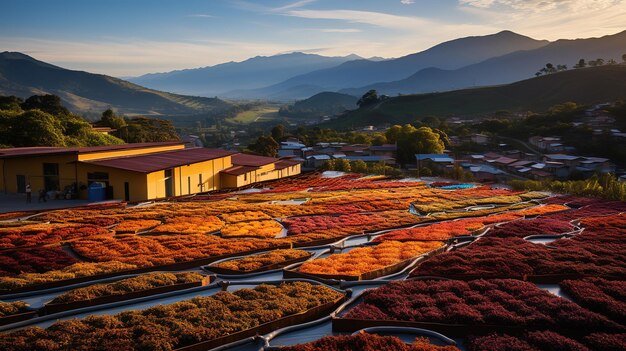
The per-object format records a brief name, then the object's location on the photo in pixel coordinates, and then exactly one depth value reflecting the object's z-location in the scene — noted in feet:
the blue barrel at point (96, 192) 130.52
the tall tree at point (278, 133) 409.67
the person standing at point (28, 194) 120.42
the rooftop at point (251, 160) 201.81
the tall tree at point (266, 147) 303.31
